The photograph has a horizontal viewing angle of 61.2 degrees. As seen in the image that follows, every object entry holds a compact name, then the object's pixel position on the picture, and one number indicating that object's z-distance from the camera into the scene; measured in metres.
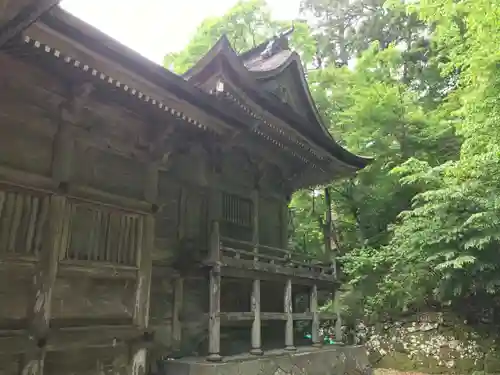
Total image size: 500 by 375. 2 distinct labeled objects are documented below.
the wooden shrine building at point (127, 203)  5.89
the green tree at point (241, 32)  19.45
